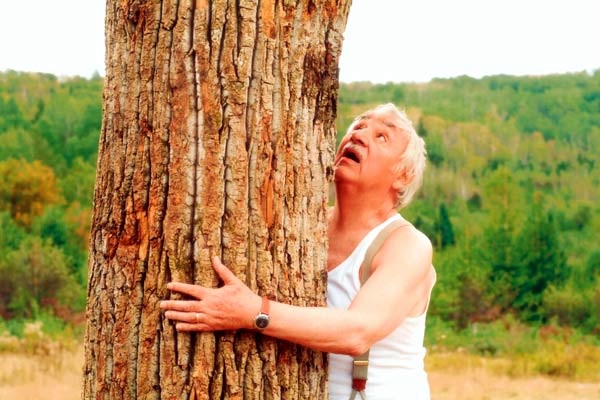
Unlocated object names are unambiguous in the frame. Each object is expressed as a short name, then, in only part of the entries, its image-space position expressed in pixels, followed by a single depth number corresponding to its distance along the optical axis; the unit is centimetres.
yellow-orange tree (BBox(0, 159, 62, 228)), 5525
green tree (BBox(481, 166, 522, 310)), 3856
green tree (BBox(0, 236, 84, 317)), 3400
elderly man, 261
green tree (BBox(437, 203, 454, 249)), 5719
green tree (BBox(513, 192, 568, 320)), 3828
